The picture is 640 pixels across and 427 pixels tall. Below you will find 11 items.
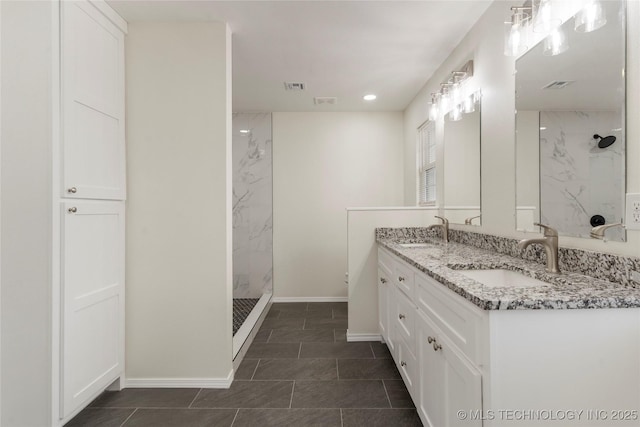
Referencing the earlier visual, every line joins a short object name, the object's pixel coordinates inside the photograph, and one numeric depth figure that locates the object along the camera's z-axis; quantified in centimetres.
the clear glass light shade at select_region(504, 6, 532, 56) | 172
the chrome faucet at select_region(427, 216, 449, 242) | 283
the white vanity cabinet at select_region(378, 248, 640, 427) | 101
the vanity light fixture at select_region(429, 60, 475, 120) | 255
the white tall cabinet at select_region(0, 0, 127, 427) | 164
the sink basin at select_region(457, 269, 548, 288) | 153
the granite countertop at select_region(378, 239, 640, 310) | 100
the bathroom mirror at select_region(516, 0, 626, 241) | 128
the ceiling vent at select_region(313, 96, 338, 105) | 384
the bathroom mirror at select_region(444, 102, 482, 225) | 243
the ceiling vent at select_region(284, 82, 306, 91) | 342
